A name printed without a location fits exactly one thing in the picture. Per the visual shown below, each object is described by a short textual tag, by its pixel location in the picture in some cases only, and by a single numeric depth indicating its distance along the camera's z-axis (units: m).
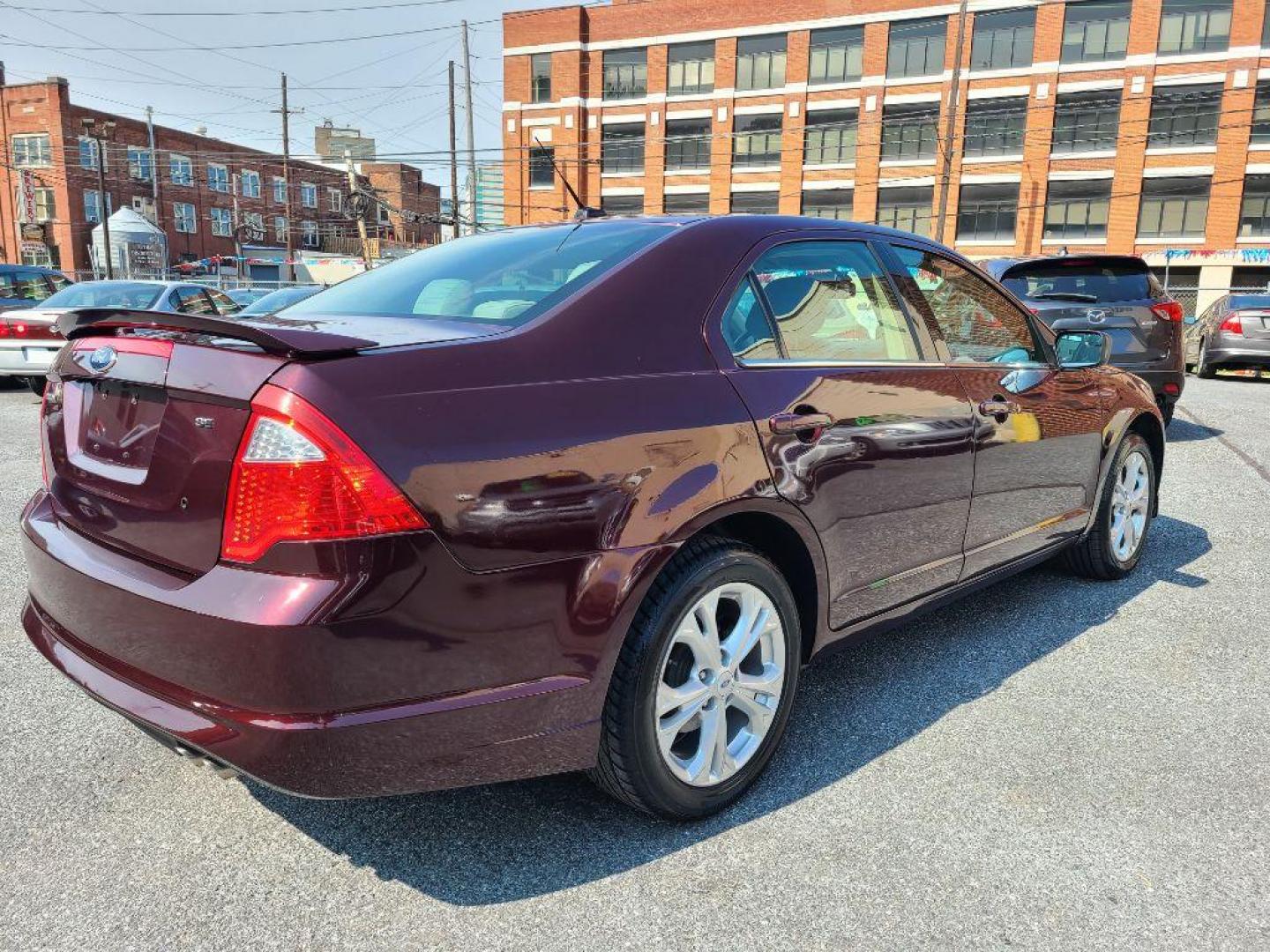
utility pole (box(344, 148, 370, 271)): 35.42
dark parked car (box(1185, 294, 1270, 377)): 13.09
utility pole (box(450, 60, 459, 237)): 31.87
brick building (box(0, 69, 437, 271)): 42.53
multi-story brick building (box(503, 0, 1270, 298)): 38.84
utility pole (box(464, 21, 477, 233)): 35.19
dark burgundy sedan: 1.77
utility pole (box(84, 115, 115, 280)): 35.54
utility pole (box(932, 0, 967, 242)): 25.99
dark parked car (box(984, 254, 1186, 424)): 7.70
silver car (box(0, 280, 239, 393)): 10.46
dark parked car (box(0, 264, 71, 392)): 10.46
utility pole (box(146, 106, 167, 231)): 45.75
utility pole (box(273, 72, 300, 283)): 39.91
